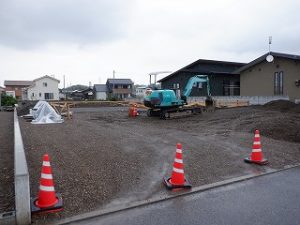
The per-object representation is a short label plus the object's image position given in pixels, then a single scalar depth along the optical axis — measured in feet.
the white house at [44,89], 159.80
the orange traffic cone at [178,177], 13.67
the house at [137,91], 198.73
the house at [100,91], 183.48
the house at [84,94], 187.93
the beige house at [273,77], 59.35
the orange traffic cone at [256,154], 18.49
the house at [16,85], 209.88
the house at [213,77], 83.69
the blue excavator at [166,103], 46.25
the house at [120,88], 173.56
